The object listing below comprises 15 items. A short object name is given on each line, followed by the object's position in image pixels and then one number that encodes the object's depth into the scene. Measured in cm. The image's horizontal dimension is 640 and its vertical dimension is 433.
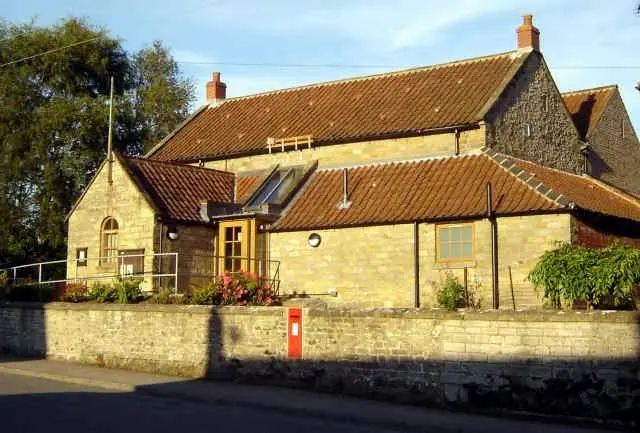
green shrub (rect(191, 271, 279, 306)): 1961
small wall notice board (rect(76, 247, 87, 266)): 2775
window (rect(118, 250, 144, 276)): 2553
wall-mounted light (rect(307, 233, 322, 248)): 2480
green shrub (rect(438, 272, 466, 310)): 2130
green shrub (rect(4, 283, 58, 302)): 2430
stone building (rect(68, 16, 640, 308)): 2208
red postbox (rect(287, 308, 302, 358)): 1695
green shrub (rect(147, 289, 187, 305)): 2042
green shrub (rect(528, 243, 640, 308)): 1692
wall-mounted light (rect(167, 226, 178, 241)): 2578
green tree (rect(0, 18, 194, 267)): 4306
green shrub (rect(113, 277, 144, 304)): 2156
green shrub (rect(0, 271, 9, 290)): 2597
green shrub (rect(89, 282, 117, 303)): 2225
